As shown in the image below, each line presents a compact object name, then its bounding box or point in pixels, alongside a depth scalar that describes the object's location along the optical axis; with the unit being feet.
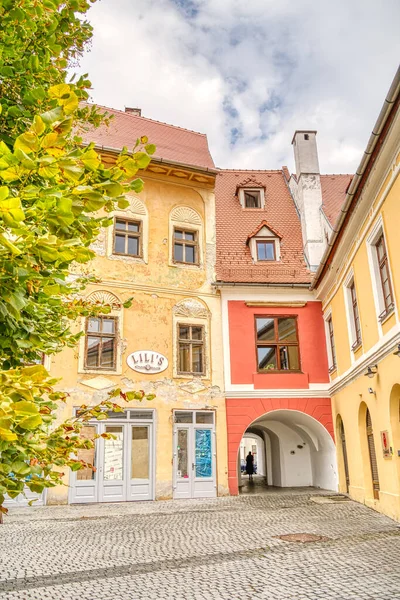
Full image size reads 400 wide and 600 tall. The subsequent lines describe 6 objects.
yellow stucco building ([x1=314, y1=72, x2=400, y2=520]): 31.65
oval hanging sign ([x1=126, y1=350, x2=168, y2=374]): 48.91
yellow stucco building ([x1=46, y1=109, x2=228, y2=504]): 46.35
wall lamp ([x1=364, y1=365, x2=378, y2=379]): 36.22
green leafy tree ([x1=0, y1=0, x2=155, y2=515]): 6.81
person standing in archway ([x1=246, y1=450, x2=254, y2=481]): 84.02
